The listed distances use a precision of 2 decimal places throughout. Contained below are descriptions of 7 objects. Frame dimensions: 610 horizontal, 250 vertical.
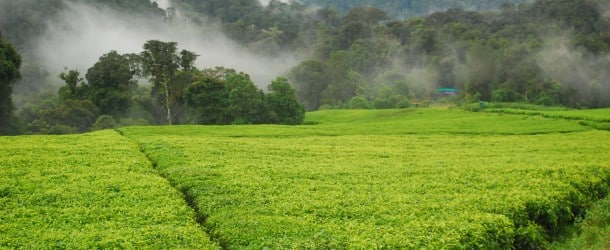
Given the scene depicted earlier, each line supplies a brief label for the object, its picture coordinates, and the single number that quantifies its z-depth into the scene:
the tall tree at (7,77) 44.41
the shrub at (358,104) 83.49
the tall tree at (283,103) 57.31
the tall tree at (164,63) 56.91
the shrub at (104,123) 52.18
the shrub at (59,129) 51.25
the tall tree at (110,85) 58.00
